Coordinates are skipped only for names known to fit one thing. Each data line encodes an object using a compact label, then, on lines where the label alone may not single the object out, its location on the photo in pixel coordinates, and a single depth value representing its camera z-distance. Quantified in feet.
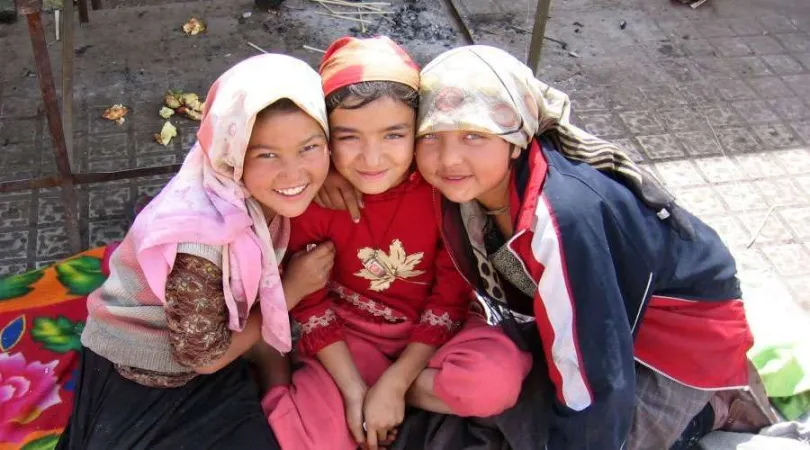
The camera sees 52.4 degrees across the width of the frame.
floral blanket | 7.92
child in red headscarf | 6.88
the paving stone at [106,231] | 11.05
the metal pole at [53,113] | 8.73
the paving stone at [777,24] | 16.25
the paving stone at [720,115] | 13.73
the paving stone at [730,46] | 15.56
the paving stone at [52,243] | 10.77
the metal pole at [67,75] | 10.85
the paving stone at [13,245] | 10.73
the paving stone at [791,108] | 13.92
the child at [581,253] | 6.54
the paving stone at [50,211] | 11.32
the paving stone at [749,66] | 14.97
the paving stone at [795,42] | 15.69
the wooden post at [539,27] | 10.76
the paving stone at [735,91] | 14.35
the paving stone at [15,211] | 11.26
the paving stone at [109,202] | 11.51
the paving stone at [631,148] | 12.80
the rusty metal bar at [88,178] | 10.32
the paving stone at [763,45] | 15.61
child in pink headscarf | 6.68
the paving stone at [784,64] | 15.05
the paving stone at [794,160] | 12.69
